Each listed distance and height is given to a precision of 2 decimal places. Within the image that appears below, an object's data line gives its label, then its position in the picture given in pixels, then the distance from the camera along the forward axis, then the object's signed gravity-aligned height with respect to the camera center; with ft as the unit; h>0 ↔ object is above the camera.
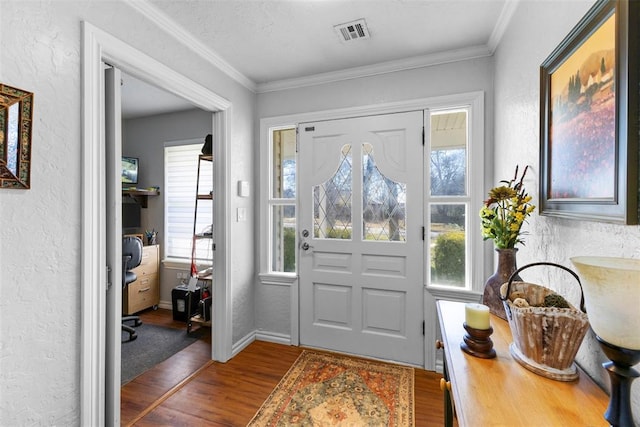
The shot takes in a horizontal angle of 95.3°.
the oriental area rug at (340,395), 5.77 -4.08
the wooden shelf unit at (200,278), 9.94 -2.32
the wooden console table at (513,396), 2.28 -1.60
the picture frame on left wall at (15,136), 3.67 +0.97
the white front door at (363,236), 7.74 -0.67
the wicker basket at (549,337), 2.63 -1.17
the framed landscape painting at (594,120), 2.33 +0.91
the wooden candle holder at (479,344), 3.17 -1.46
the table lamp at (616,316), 1.74 -0.65
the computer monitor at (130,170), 11.77 +1.72
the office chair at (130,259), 9.53 -1.62
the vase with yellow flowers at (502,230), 3.94 -0.24
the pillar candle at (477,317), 3.27 -1.19
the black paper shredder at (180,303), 10.87 -3.42
